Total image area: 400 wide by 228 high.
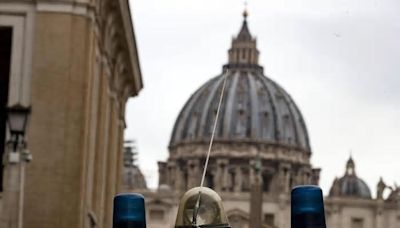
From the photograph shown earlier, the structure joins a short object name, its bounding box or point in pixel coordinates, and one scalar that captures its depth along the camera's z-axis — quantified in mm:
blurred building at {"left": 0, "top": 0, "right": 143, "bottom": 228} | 23750
